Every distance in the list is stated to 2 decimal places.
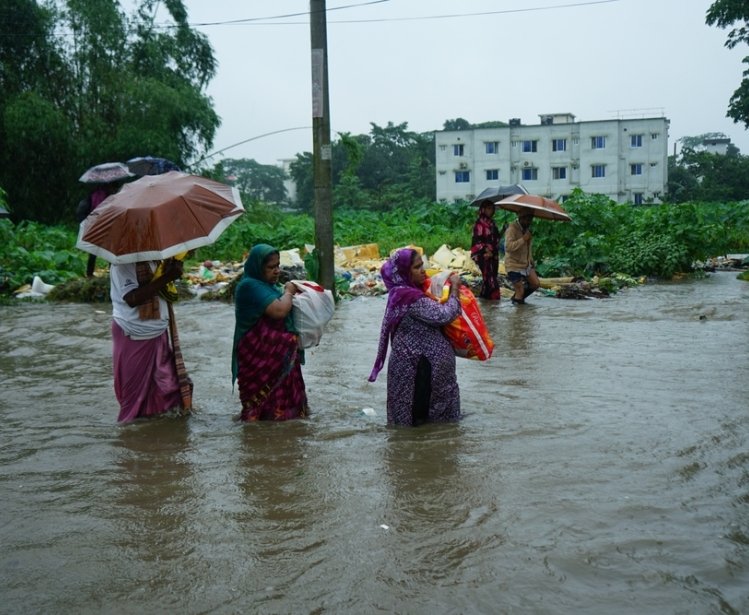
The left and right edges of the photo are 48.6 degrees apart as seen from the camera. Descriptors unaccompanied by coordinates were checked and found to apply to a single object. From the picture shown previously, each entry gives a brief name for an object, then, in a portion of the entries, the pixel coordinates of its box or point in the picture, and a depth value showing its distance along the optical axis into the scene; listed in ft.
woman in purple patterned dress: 17.39
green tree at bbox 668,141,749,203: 155.54
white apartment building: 183.52
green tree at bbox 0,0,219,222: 81.92
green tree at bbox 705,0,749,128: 97.40
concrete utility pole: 34.99
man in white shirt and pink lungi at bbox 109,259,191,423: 18.37
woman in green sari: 17.87
